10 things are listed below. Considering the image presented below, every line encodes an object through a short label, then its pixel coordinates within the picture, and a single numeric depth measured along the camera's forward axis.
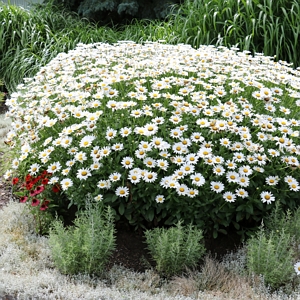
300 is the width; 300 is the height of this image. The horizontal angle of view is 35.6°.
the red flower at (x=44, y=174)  3.51
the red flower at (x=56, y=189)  3.45
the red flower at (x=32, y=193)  3.40
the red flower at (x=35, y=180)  3.44
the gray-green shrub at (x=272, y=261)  2.85
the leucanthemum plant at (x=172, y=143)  3.12
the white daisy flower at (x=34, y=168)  3.39
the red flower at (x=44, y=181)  3.40
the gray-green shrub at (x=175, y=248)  2.96
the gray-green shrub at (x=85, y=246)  2.91
